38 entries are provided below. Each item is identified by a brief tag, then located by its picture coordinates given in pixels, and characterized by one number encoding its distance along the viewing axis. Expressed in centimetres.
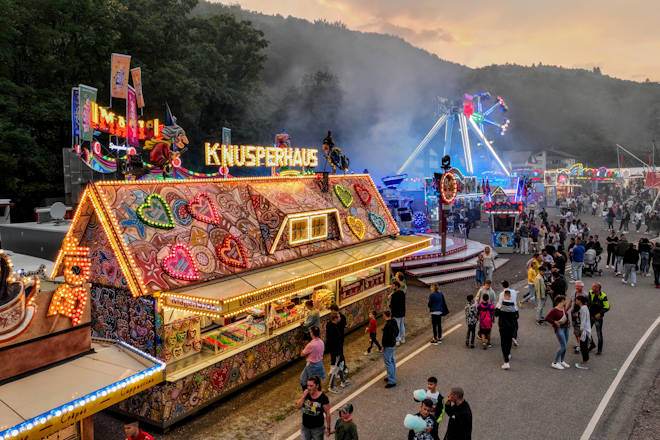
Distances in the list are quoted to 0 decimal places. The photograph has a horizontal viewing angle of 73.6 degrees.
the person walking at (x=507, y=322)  1131
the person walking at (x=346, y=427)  624
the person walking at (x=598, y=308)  1188
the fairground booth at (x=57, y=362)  585
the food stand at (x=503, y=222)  2800
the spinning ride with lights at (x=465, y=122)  4556
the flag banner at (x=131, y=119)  1291
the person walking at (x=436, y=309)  1298
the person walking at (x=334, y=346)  1046
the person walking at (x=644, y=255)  2086
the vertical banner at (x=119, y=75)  1363
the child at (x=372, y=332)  1212
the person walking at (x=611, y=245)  2185
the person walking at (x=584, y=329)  1108
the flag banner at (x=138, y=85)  1475
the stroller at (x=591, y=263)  2102
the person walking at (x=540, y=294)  1498
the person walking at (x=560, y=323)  1107
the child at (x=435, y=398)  657
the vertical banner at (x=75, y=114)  1292
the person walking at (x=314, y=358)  927
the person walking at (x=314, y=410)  682
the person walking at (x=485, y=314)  1249
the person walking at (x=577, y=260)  1942
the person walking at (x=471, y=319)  1277
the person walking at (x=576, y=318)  1134
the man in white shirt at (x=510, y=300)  1141
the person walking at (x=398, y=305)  1270
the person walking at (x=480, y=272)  1866
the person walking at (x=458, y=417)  636
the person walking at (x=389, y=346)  1034
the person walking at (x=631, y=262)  1919
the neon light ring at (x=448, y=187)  2356
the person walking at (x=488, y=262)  1859
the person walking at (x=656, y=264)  1873
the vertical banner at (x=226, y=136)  1599
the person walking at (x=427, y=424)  618
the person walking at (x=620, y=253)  2055
